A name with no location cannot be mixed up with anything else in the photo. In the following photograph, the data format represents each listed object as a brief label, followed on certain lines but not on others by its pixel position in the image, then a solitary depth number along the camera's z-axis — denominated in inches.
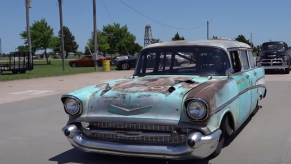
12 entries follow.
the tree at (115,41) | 2073.1
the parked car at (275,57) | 804.6
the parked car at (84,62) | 1483.8
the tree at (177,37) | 1882.4
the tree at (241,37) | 2294.8
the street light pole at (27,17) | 1043.9
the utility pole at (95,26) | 1139.9
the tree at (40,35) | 1902.1
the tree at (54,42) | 1929.1
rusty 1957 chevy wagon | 162.4
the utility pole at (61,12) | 1119.6
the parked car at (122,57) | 1167.6
